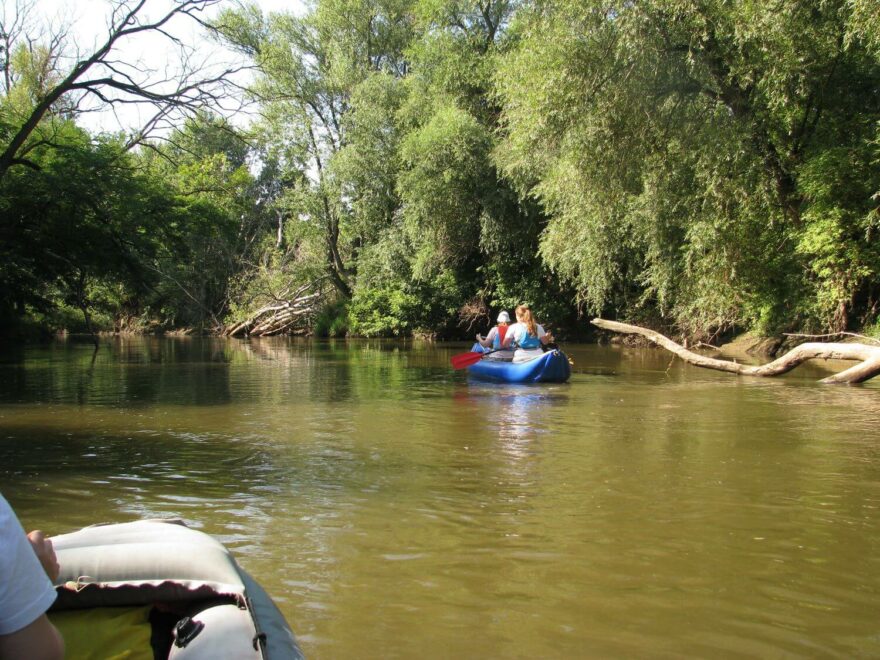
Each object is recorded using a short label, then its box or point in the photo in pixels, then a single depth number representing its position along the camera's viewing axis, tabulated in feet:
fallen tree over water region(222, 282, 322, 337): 110.73
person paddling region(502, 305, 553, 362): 43.34
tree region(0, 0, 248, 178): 47.26
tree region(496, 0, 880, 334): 42.42
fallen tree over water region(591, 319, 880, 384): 36.88
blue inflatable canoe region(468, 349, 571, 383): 40.24
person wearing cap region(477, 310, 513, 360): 46.16
